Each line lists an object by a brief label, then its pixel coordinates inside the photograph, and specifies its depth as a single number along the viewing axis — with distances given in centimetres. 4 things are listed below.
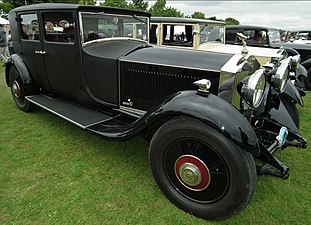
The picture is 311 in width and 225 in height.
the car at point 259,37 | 805
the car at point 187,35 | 609
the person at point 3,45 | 1085
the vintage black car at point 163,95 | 193
